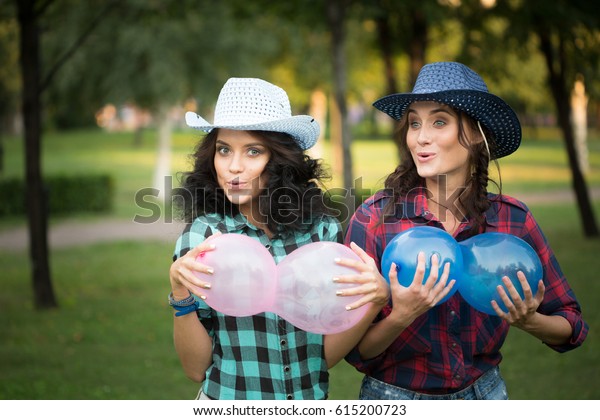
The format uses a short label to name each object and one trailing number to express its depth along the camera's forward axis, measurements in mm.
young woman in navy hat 2697
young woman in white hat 2715
